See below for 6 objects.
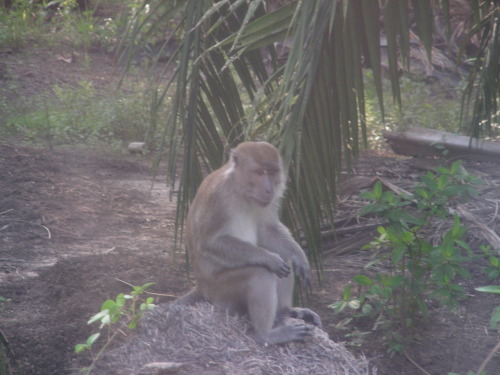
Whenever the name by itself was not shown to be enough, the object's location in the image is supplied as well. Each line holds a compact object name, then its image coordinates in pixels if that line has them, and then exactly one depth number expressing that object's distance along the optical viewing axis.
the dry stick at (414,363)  9.67
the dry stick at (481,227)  10.84
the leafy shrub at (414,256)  8.78
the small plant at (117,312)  6.79
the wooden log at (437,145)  14.05
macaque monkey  7.70
